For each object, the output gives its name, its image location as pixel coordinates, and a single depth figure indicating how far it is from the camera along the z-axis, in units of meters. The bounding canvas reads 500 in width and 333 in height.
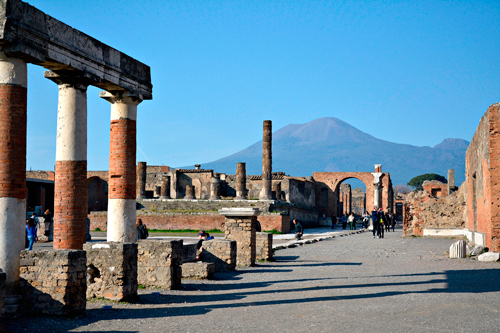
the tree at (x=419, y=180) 108.82
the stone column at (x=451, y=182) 32.57
